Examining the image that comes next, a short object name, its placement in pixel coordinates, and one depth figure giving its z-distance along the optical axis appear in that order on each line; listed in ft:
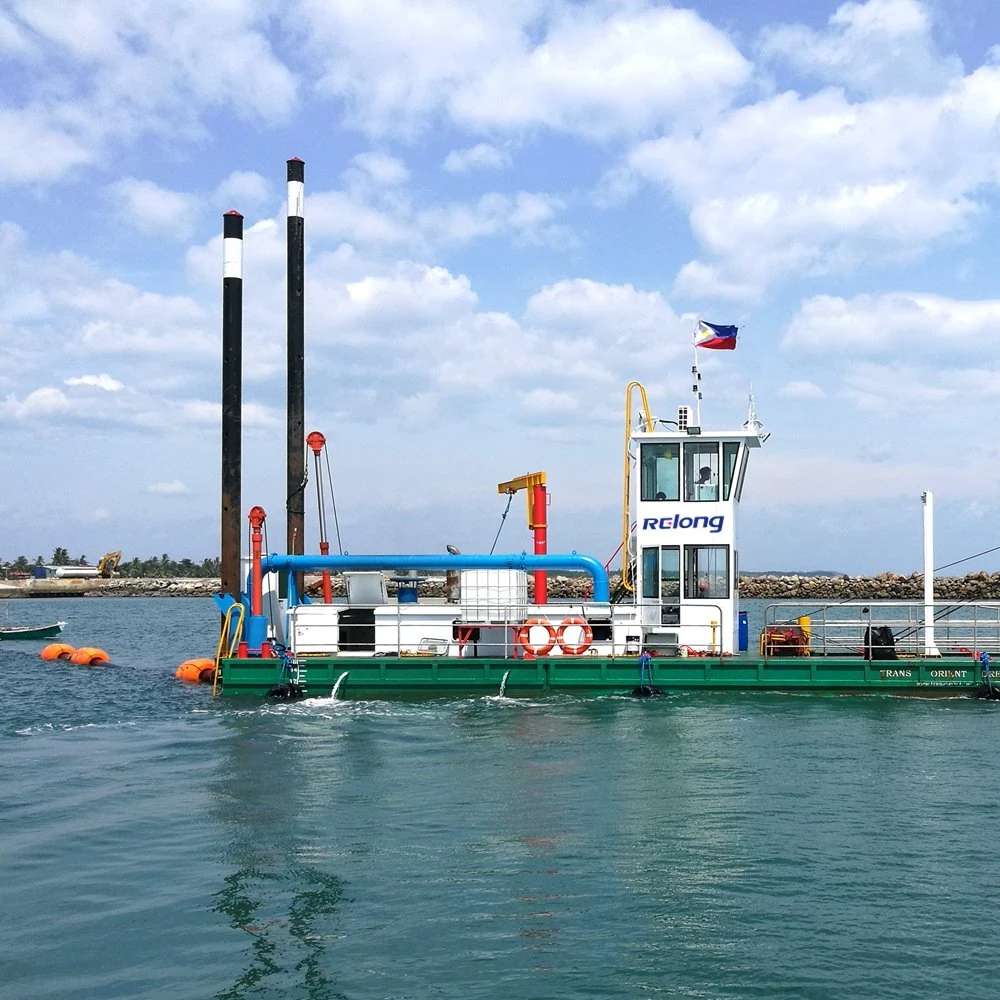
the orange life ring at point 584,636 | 72.84
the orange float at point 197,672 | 91.25
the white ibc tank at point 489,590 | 75.87
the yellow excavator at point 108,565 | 422.00
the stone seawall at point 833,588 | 248.73
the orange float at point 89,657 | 111.75
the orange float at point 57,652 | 118.62
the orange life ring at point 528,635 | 72.79
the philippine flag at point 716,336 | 76.38
